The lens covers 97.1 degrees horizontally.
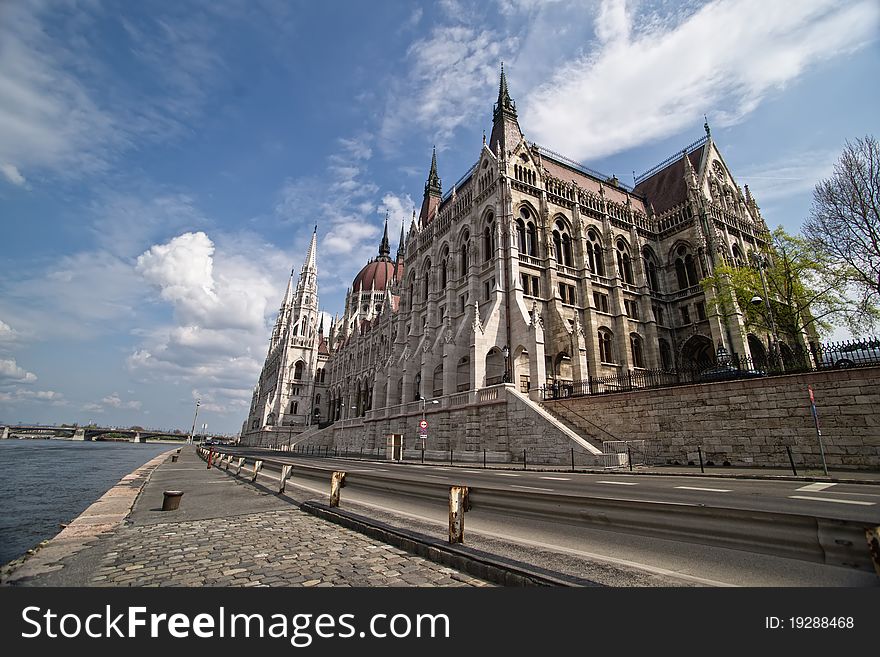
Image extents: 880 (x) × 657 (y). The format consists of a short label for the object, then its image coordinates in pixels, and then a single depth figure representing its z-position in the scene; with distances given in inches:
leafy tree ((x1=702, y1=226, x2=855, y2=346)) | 987.3
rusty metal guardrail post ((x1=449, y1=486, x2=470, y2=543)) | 199.0
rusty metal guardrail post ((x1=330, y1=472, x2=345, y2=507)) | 327.0
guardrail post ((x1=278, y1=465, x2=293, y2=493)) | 442.9
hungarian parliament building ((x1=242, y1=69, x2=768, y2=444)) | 1190.9
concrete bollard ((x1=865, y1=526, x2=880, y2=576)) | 87.1
